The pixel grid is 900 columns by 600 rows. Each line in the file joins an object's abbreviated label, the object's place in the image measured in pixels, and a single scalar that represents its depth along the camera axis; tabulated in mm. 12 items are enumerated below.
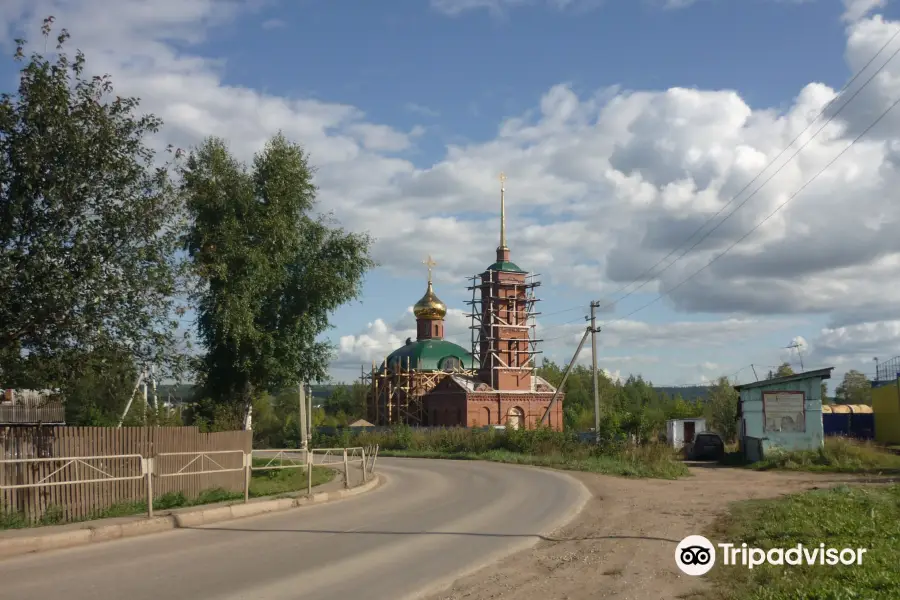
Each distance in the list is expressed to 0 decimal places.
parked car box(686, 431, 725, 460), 39156
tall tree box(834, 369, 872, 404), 124594
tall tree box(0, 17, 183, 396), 15531
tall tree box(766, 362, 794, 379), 116938
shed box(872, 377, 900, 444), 52562
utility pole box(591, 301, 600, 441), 42188
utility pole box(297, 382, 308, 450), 32531
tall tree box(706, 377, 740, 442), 59688
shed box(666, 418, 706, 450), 45938
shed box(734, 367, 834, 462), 34562
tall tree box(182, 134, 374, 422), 26891
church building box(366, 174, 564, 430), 74812
